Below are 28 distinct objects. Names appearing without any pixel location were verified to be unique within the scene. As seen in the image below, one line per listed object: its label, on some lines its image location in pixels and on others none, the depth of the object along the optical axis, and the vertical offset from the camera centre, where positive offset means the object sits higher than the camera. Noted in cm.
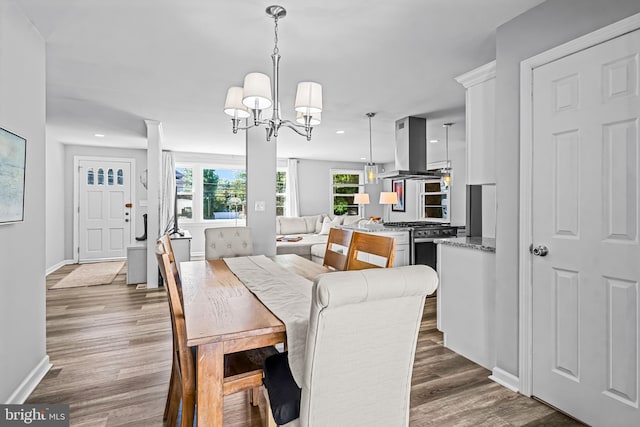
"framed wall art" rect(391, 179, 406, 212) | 895 +52
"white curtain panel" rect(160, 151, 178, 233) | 752 +75
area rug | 518 -103
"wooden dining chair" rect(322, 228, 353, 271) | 244 -30
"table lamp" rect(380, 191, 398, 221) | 740 +31
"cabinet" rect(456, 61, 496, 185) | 263 +70
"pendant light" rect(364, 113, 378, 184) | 465 +104
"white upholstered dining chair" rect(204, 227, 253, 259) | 319 -28
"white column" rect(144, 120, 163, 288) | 500 +27
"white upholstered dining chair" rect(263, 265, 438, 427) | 107 -46
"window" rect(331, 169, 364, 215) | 938 +64
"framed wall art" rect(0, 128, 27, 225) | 185 +21
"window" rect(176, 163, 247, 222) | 799 +47
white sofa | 635 -33
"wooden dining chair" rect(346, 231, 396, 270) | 199 -22
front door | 701 +7
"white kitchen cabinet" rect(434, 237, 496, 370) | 251 -65
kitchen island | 459 -38
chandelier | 197 +69
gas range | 471 -25
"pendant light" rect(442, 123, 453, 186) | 527 +130
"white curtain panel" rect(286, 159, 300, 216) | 868 +59
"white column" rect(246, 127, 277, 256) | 423 +28
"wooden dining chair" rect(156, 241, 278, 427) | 141 -69
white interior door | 169 -11
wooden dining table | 127 -44
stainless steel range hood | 477 +86
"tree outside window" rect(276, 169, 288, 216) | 884 +50
